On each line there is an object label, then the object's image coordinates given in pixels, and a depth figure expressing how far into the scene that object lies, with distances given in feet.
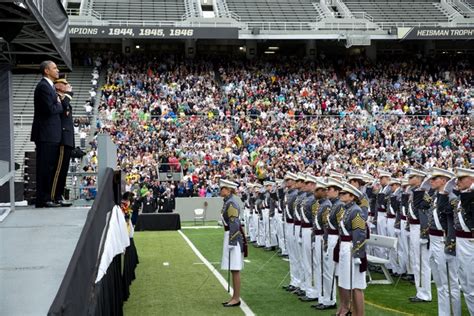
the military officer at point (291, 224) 41.93
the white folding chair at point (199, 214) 104.47
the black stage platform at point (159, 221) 94.17
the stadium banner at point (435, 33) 140.46
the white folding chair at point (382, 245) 41.86
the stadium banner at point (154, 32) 130.31
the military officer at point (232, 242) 37.17
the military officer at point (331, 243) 33.60
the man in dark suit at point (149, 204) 98.94
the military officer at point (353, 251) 29.66
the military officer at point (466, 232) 28.17
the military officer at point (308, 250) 38.40
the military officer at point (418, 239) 37.60
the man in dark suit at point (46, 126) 22.54
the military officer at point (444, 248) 29.91
